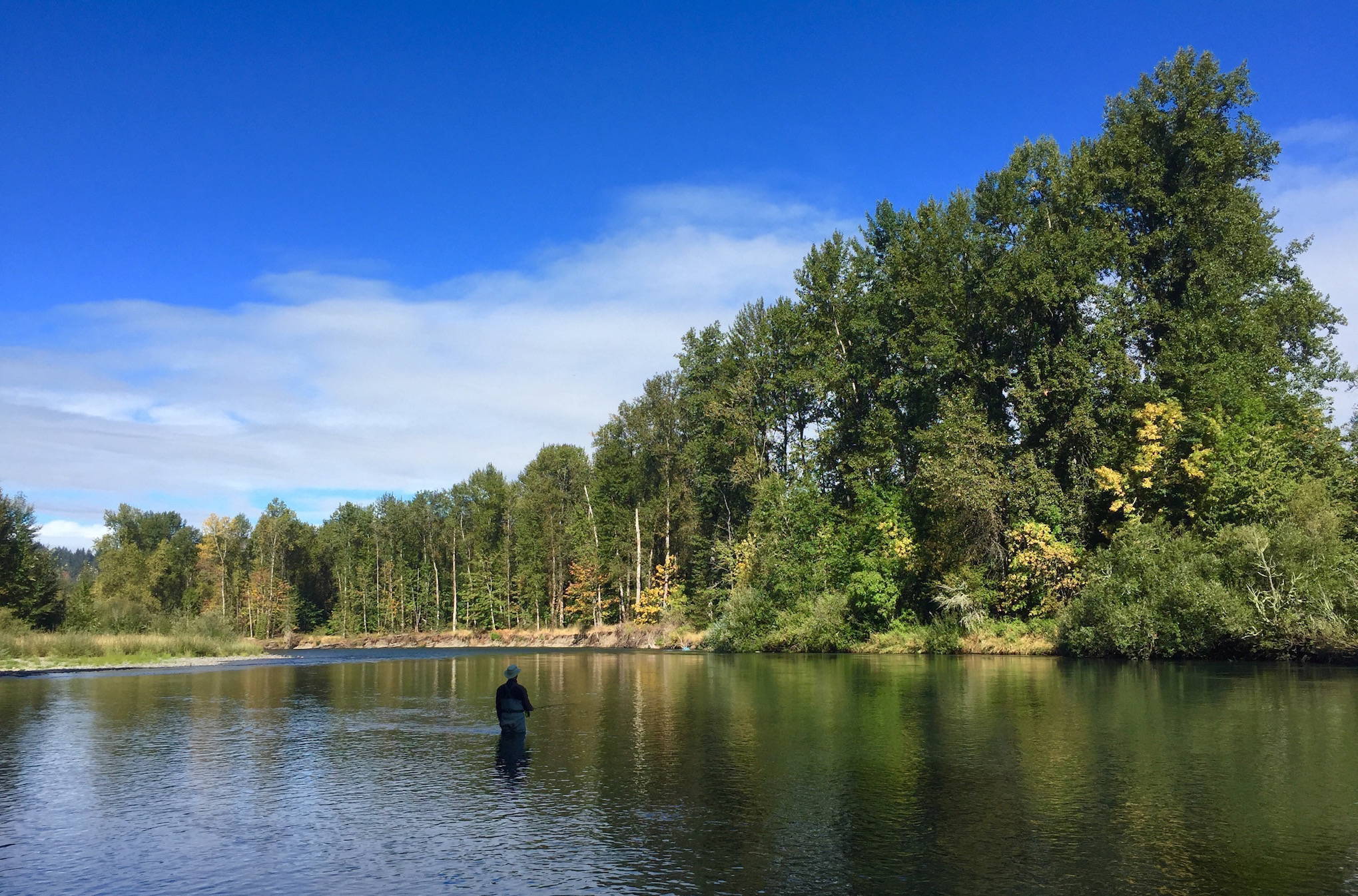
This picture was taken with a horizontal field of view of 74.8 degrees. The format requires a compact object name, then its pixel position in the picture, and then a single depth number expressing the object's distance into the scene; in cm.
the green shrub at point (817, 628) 6238
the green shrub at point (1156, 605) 3978
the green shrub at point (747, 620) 6812
